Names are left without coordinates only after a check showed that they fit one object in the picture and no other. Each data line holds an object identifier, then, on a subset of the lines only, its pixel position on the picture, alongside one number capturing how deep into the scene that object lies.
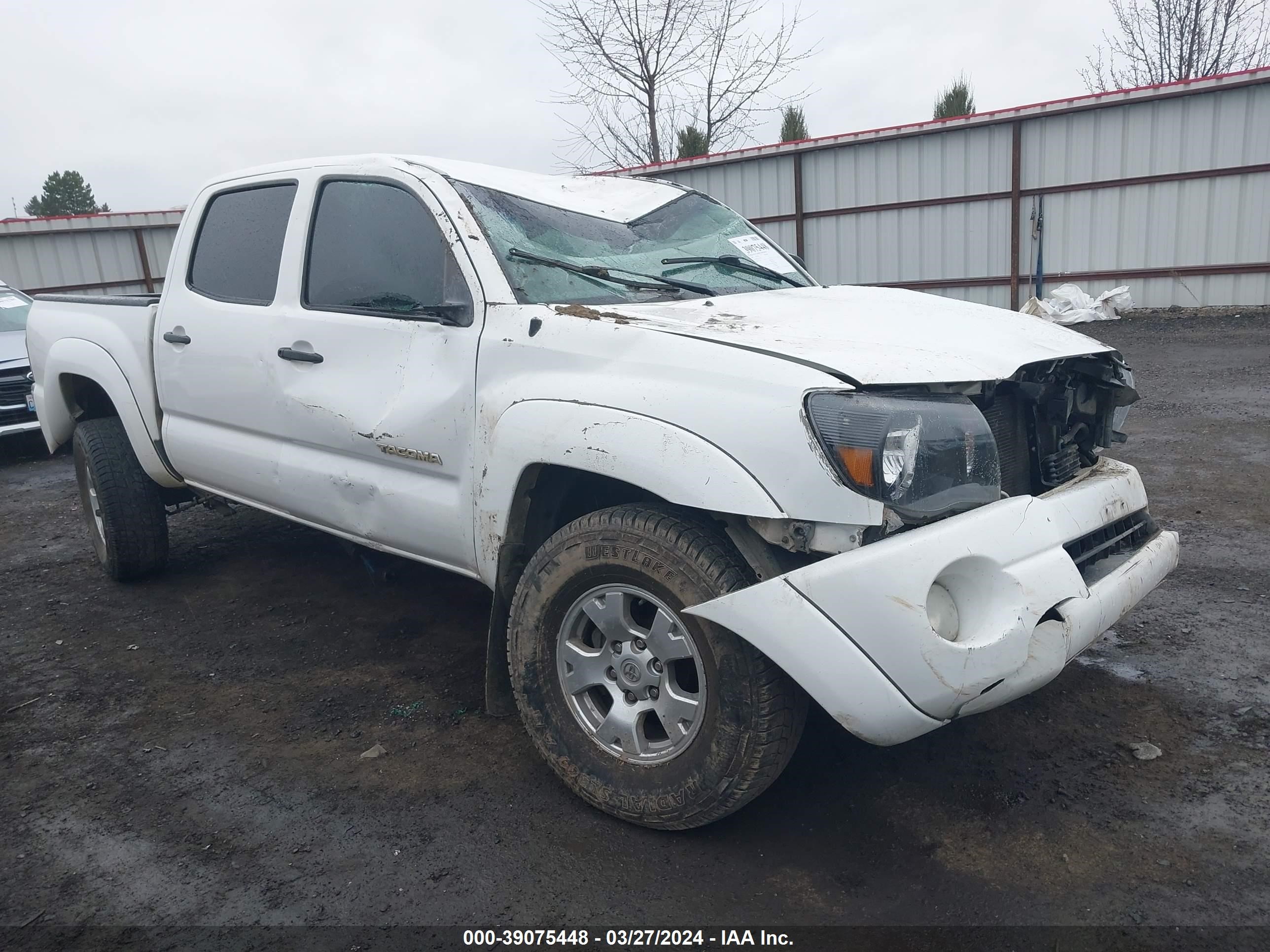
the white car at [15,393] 8.77
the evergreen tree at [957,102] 17.34
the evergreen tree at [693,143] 18.47
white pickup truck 2.16
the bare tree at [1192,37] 21.33
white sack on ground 13.88
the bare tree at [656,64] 20.94
